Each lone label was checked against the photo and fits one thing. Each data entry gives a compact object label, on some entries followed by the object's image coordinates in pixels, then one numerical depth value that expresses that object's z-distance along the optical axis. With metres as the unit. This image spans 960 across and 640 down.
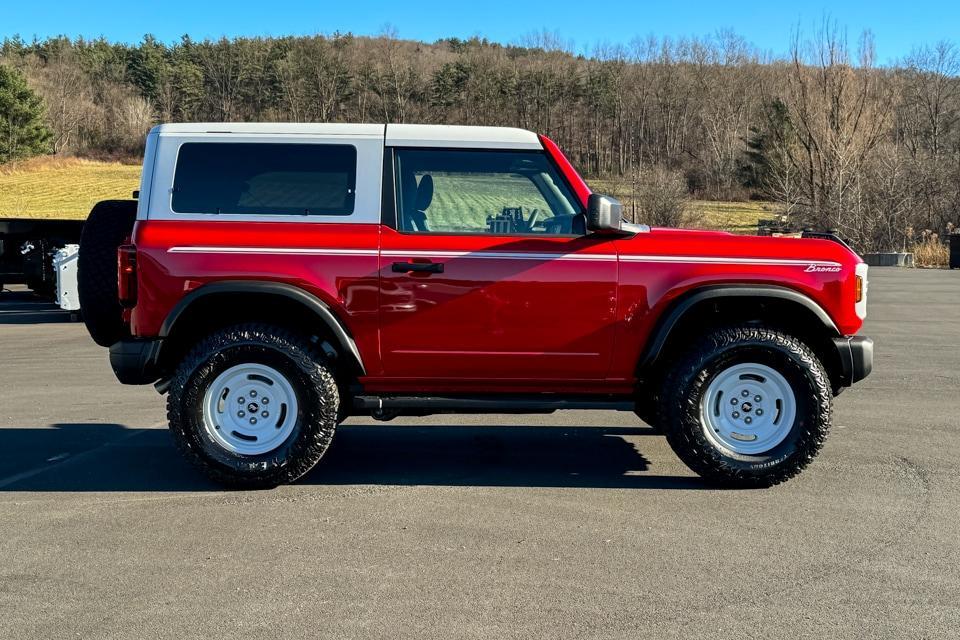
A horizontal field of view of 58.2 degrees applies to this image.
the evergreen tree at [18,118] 71.81
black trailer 14.83
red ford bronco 4.98
